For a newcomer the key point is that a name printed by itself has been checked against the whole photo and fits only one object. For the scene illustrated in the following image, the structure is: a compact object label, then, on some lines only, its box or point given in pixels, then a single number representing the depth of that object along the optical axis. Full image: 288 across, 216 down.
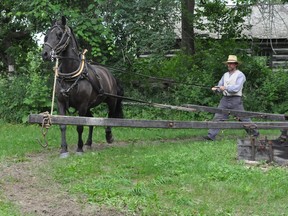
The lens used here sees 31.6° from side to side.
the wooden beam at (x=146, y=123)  7.96
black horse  9.77
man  12.04
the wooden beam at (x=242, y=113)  11.05
